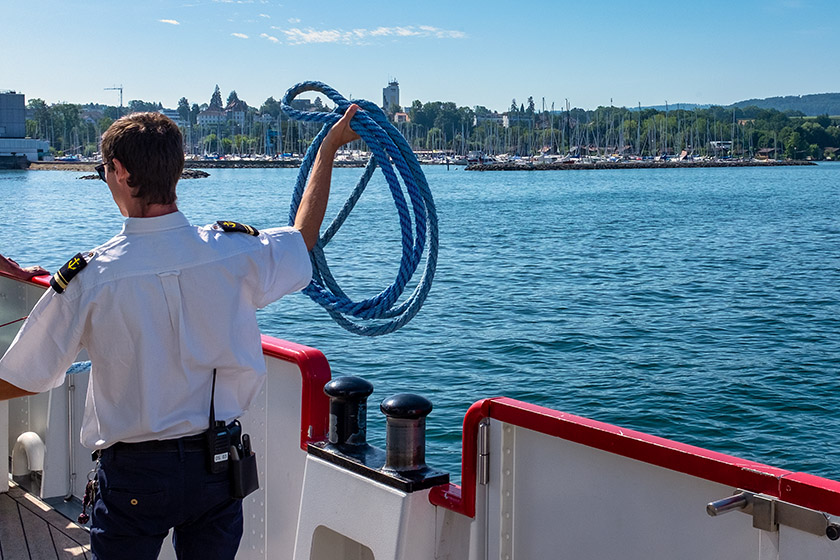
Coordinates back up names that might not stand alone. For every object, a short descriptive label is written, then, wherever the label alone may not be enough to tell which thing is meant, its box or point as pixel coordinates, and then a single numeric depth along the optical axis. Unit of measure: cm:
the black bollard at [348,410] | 301
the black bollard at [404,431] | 282
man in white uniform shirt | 208
